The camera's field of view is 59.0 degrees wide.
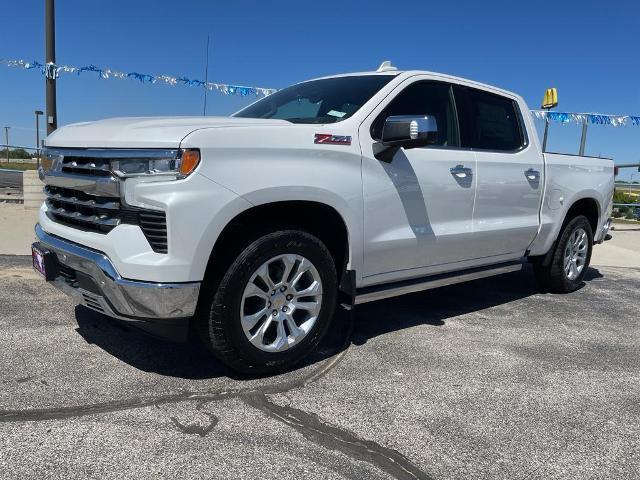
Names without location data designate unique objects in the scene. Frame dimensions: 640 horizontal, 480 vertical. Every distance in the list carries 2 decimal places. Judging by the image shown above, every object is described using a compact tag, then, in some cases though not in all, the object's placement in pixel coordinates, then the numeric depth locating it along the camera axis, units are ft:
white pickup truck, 9.35
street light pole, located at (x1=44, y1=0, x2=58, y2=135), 30.50
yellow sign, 36.19
